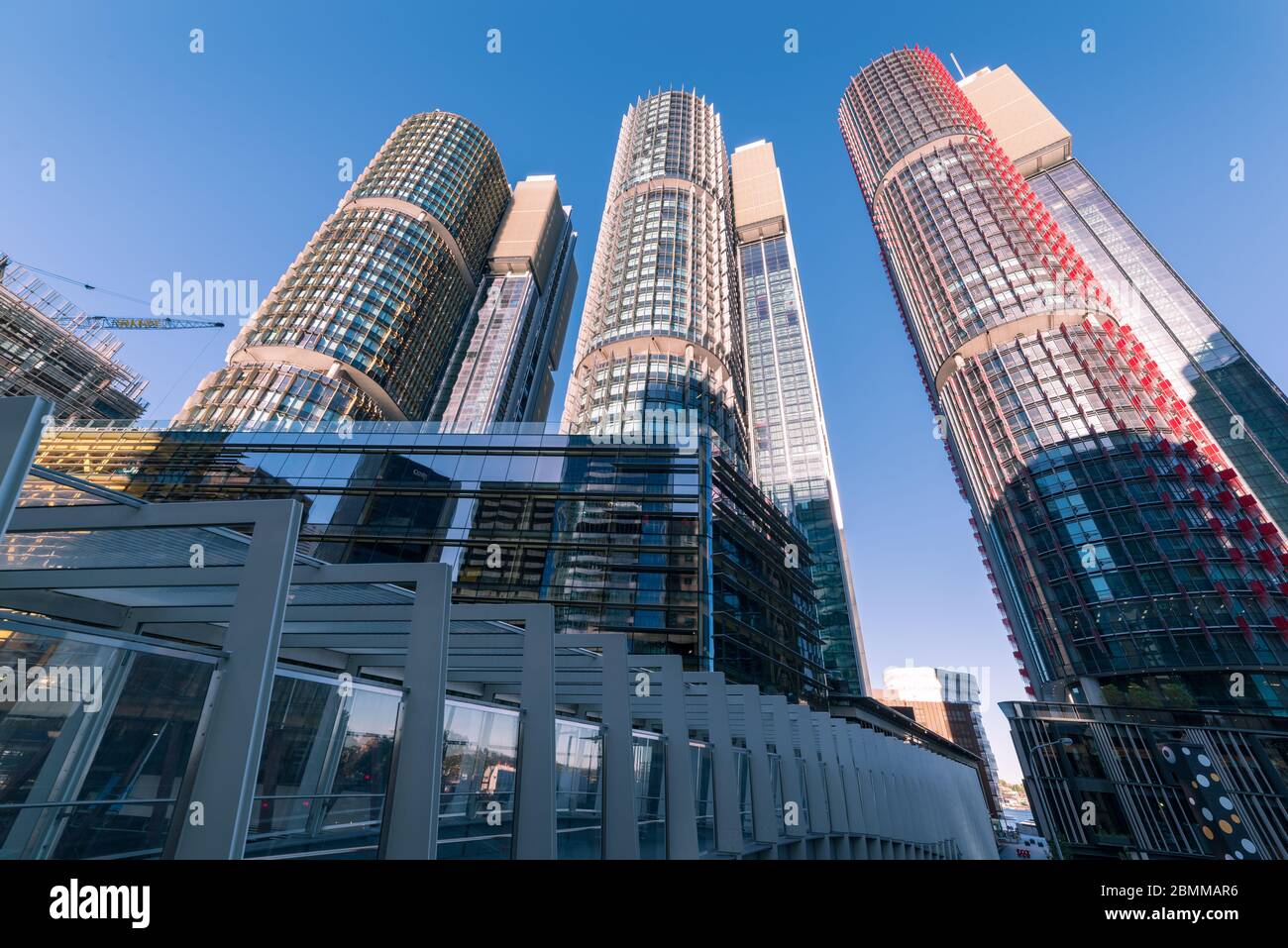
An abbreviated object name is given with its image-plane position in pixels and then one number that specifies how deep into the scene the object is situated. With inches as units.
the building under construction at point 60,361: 2058.3
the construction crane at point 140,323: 3335.9
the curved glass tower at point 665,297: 2303.2
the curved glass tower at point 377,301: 2546.8
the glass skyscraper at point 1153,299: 3230.8
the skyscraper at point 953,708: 4564.5
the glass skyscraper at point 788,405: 3097.9
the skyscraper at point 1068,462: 1959.9
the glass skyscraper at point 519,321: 3703.2
